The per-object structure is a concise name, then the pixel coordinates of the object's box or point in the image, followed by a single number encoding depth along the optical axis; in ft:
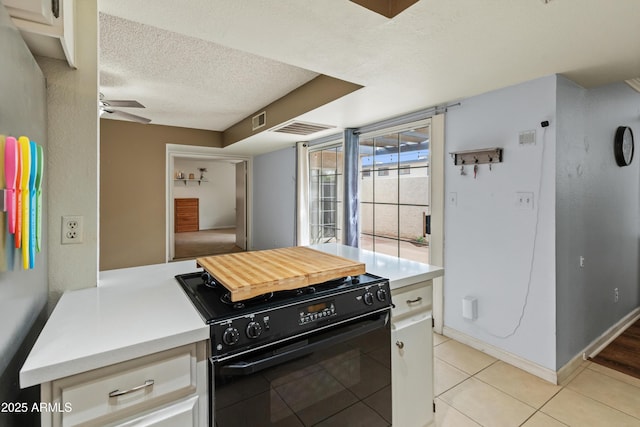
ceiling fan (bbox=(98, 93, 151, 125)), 9.62
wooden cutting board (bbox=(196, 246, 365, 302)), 3.64
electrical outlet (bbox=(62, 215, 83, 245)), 4.18
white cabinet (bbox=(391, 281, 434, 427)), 4.80
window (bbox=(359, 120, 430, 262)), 10.57
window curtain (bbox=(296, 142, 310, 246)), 15.87
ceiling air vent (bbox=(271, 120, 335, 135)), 11.86
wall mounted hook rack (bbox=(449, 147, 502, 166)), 7.98
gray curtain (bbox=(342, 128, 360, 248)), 12.64
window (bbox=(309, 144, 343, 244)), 14.87
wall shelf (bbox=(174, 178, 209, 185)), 32.78
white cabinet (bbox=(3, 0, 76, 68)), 2.99
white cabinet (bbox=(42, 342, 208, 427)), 2.58
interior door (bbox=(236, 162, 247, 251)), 21.39
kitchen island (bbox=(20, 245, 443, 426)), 2.56
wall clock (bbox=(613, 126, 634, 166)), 9.30
